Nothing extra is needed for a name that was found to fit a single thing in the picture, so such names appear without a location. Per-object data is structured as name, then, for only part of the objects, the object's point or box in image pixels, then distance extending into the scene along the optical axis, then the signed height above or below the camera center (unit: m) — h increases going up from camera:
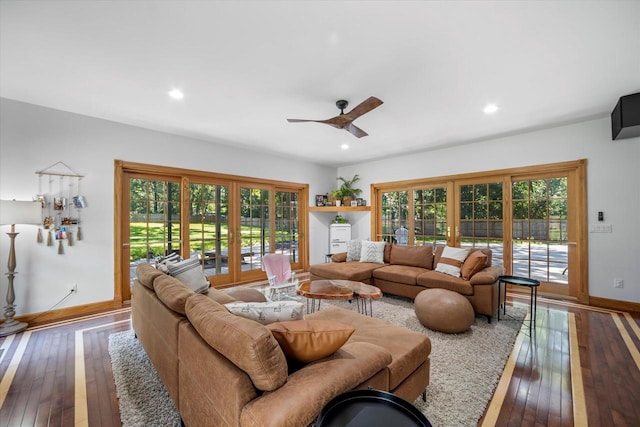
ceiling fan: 2.68 +1.07
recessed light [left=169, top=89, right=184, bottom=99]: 3.00 +1.36
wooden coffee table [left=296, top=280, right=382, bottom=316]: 2.98 -0.88
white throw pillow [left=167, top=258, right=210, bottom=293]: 2.80 -0.61
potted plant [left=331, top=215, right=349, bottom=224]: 6.70 -0.13
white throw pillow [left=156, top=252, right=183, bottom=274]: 2.75 -0.49
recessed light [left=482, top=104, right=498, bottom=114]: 3.42 +1.35
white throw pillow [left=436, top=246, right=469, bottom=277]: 3.88 -0.67
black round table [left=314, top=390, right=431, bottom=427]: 0.96 -0.73
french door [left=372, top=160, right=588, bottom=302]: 4.18 -0.08
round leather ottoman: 2.90 -1.05
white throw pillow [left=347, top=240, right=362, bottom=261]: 5.22 -0.67
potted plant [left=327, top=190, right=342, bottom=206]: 6.59 +0.45
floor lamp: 2.96 -0.08
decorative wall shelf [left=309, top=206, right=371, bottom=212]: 6.40 +0.15
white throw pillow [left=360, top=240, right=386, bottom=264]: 4.98 -0.69
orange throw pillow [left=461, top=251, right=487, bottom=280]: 3.60 -0.67
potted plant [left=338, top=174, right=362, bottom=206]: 6.57 +0.59
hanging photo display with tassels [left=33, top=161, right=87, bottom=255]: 3.46 +0.17
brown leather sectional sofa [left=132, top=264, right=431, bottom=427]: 1.11 -0.74
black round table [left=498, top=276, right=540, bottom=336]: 3.06 -0.79
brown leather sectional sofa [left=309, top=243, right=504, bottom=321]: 3.38 -0.89
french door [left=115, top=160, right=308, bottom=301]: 4.17 -0.09
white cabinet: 6.61 -0.51
